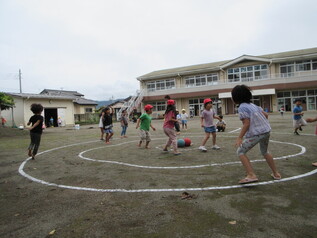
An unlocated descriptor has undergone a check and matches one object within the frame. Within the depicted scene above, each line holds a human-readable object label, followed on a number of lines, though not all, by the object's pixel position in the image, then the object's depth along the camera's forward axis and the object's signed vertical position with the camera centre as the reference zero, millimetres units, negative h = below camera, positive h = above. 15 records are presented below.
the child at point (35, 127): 7259 -134
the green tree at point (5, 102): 20017 +2002
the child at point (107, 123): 11057 -176
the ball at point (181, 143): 8609 -968
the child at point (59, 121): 30609 +54
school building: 29828 +4692
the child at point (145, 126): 8786 -298
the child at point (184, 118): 16234 -105
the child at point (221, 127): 13608 -694
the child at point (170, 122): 7055 -152
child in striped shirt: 4075 -249
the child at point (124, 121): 13214 -105
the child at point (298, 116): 10141 -191
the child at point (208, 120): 7695 -145
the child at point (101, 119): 11409 +55
